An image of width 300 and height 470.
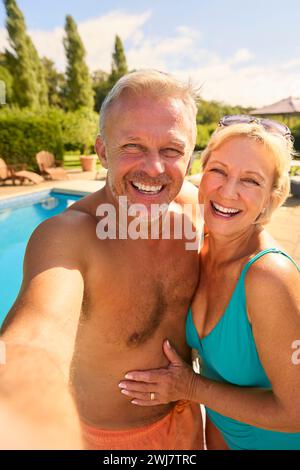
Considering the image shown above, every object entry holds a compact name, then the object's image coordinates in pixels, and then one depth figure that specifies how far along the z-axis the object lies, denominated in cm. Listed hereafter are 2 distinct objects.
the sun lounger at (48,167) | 1436
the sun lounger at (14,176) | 1312
